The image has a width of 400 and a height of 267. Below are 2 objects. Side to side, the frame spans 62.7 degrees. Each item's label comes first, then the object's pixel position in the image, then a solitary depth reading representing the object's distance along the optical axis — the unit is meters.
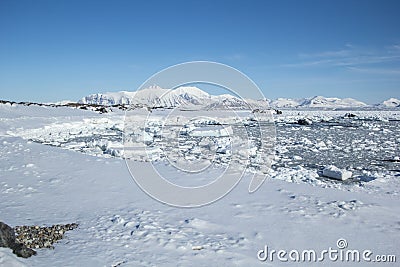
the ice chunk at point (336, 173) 7.05
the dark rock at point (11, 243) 3.07
